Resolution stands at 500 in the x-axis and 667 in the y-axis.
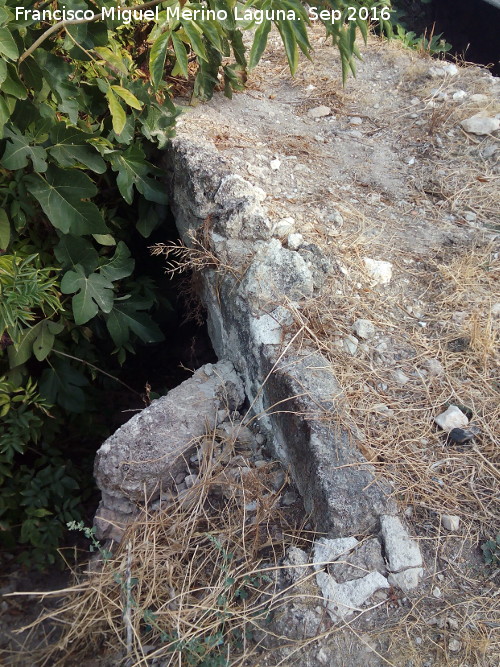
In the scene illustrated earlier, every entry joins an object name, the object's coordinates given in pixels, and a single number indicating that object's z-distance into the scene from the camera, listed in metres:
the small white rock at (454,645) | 1.60
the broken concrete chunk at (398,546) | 1.74
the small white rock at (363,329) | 2.24
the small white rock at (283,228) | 2.46
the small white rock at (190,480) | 2.18
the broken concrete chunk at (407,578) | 1.72
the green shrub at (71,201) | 2.06
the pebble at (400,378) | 2.14
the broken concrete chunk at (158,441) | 2.18
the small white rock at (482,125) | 3.08
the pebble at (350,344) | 2.20
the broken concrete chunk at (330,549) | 1.77
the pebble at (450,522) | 1.82
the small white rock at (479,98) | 3.22
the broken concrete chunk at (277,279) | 2.30
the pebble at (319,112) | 3.21
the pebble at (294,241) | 2.41
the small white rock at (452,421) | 2.03
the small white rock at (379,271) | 2.44
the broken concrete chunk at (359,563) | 1.74
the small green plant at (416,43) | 3.72
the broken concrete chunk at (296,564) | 1.77
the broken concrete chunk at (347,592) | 1.69
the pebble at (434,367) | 2.17
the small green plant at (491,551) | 1.76
